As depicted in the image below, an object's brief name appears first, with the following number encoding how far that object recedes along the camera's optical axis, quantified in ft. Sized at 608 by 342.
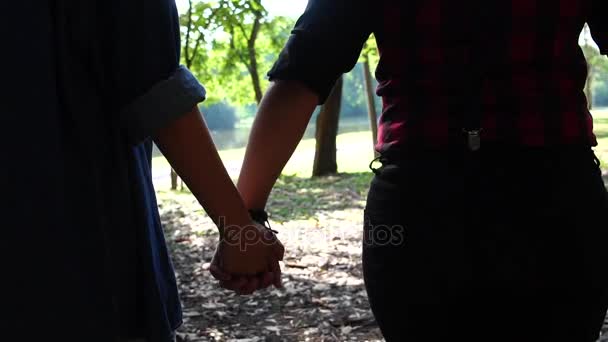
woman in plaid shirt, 4.45
